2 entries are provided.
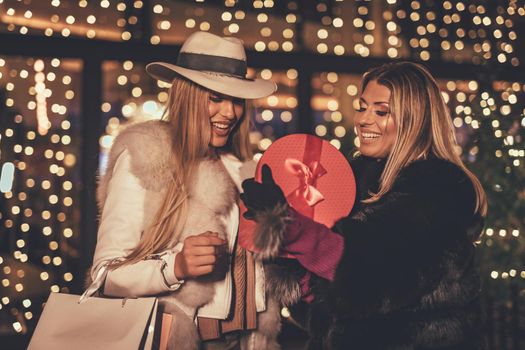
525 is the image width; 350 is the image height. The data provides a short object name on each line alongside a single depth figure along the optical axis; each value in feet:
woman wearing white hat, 6.65
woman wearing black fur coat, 6.04
